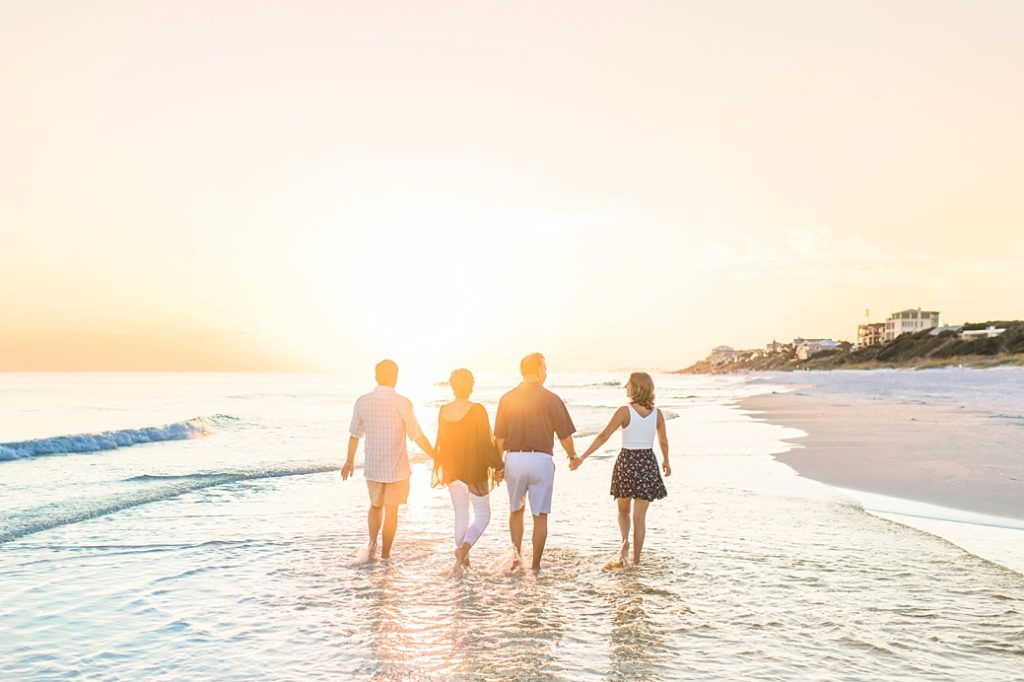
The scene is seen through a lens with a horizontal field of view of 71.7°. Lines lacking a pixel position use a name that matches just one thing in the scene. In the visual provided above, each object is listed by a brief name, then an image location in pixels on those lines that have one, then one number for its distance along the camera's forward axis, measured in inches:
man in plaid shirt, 333.7
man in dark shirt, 312.2
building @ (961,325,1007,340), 4734.0
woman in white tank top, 315.6
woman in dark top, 315.0
